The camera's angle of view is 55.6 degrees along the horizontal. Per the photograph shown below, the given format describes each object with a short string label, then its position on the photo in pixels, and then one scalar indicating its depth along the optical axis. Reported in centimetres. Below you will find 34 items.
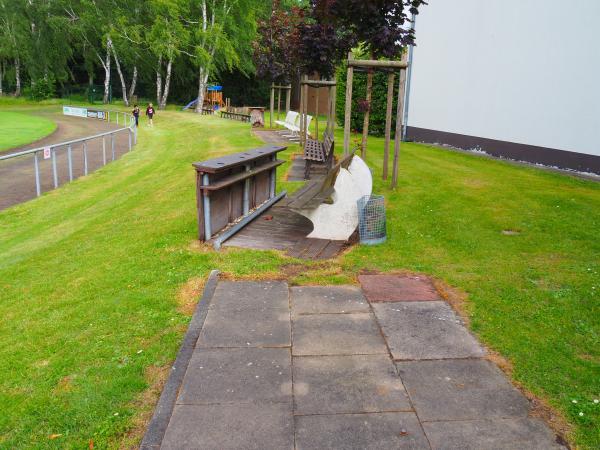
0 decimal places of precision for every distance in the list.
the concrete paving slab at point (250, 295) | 551
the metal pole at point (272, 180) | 1043
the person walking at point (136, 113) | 2980
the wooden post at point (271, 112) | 2478
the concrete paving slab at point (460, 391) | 376
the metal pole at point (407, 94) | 2164
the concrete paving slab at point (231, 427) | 340
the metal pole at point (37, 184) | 1373
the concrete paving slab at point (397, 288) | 578
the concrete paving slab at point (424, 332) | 461
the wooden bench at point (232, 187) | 739
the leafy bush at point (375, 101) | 2248
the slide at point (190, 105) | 4749
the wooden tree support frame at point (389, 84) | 1005
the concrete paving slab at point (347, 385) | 380
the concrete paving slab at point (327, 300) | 544
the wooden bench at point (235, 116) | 3315
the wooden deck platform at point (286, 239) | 731
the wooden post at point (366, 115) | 1091
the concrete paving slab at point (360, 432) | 341
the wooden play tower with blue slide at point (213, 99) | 4709
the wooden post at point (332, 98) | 1550
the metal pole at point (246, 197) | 901
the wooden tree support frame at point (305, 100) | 1531
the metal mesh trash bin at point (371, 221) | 761
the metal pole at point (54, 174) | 1468
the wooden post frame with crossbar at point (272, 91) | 2329
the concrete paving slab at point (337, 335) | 462
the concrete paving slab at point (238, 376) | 391
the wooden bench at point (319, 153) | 1234
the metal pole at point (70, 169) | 1553
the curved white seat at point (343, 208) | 765
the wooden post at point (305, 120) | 1703
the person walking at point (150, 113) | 3338
